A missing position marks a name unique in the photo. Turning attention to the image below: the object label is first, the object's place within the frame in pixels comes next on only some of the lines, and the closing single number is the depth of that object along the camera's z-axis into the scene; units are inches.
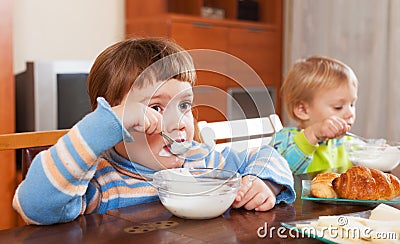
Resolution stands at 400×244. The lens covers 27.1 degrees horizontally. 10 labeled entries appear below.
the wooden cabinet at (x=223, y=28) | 140.4
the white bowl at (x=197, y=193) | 47.0
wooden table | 43.9
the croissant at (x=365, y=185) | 52.0
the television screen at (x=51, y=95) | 108.8
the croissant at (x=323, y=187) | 52.2
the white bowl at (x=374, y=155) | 65.5
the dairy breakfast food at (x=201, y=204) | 46.9
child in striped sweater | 46.2
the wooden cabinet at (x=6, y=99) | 102.6
